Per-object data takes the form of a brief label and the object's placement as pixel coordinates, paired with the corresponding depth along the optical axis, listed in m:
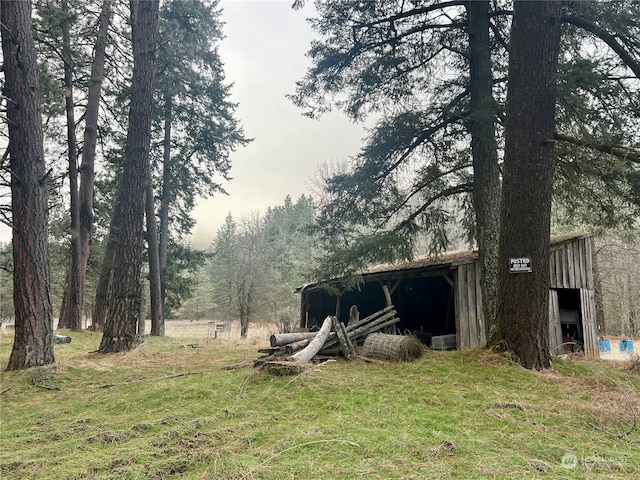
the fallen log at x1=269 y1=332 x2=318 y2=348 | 6.50
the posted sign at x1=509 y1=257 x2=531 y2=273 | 5.19
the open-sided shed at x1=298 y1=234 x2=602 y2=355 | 9.09
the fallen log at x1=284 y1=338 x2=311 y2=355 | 6.16
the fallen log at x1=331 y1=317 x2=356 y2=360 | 6.80
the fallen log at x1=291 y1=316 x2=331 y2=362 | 5.72
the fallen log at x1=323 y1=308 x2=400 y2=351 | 7.52
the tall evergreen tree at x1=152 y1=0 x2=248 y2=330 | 16.47
